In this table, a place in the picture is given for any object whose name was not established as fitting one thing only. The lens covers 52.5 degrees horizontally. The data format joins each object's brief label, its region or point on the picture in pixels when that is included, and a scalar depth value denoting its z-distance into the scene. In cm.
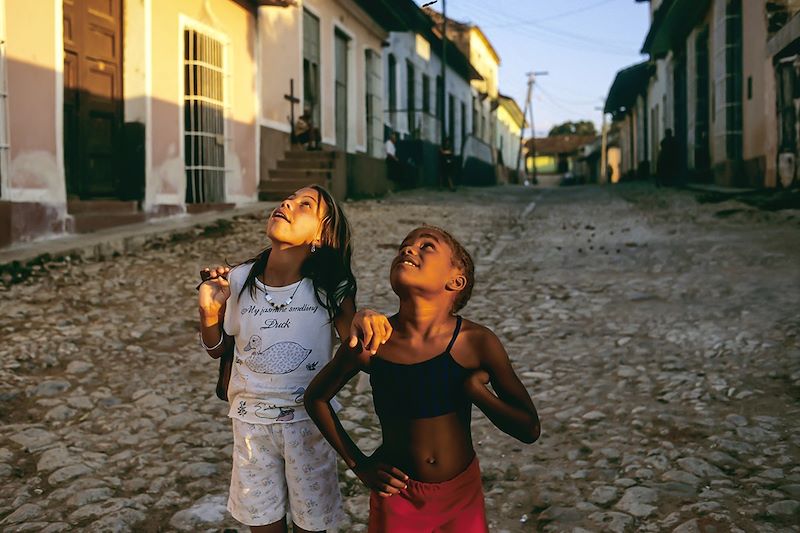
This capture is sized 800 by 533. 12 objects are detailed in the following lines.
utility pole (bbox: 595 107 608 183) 4869
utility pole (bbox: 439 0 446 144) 2403
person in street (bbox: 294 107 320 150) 1356
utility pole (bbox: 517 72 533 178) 5373
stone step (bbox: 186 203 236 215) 1080
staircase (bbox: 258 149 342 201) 1273
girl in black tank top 174
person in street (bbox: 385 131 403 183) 1866
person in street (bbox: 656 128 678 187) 1995
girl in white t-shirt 216
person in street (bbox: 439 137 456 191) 2216
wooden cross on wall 1330
